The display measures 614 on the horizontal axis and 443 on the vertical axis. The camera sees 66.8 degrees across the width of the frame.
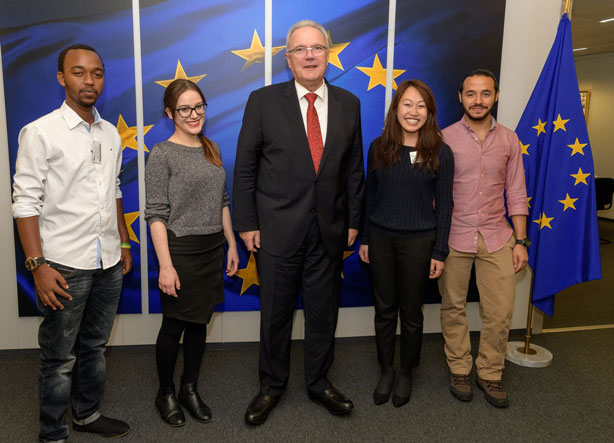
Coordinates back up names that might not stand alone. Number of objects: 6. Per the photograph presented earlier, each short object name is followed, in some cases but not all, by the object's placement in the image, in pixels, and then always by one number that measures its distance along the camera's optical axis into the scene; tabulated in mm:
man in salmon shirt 2473
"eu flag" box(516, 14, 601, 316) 2850
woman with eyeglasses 2074
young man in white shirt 1805
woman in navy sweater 2314
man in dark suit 2186
